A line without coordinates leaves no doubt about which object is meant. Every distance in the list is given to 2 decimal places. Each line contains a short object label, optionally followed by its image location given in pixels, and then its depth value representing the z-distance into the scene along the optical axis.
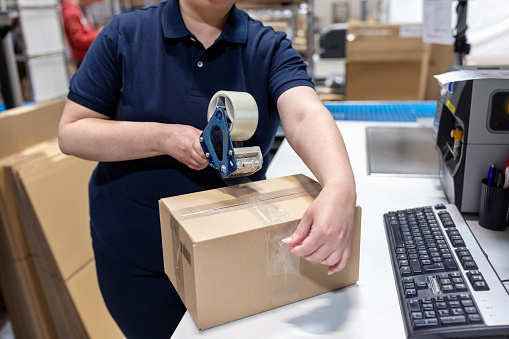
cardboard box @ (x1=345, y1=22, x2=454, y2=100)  2.83
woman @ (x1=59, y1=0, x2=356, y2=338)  0.94
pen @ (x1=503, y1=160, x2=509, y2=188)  0.99
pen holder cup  0.99
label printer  1.01
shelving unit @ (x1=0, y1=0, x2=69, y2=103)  3.66
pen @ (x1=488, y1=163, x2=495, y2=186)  1.02
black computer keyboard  0.65
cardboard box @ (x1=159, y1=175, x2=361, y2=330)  0.67
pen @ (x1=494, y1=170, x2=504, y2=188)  1.01
